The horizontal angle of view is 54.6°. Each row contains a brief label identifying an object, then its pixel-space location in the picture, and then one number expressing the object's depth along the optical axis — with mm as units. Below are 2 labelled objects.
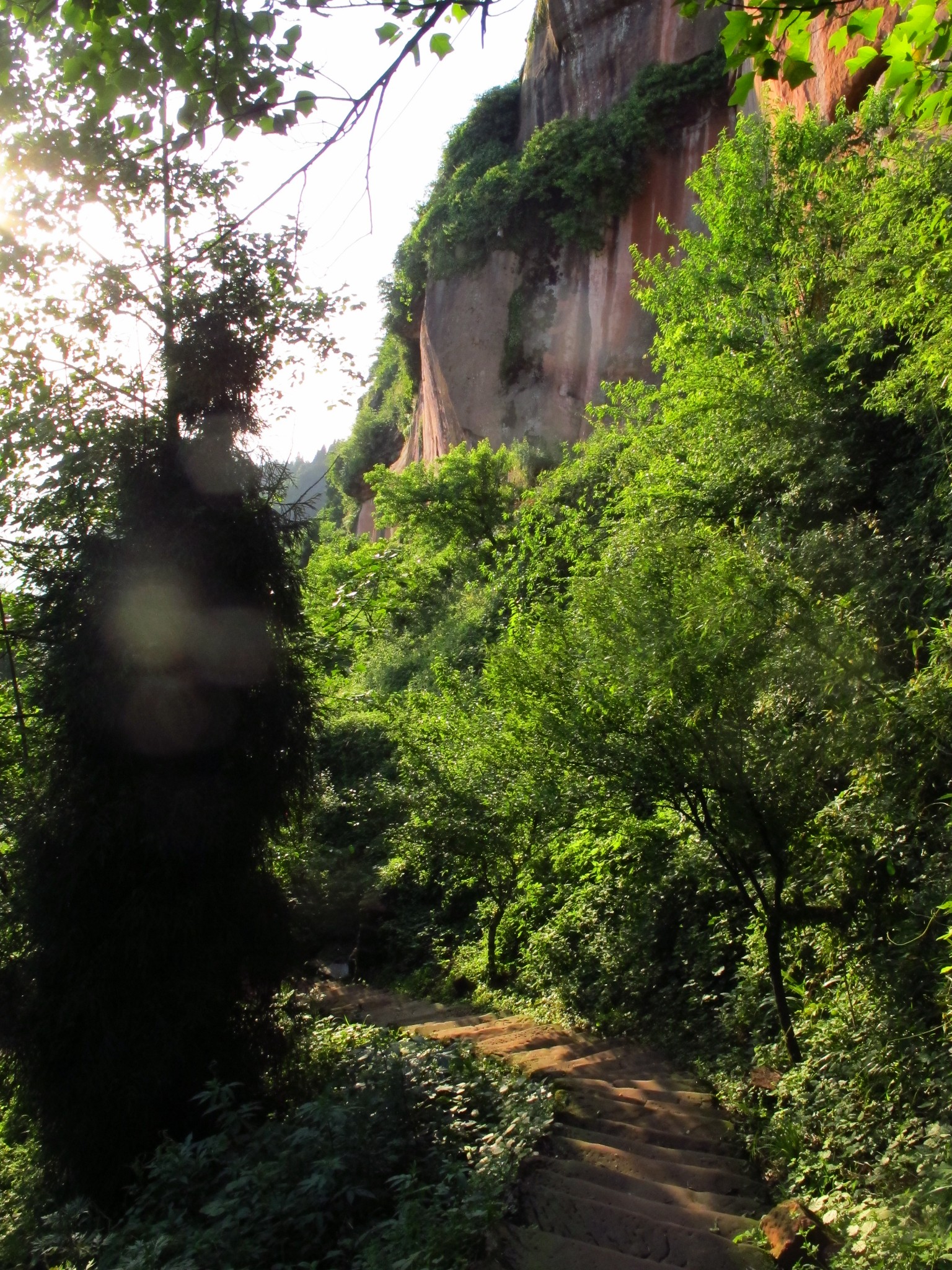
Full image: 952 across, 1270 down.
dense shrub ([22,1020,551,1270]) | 4449
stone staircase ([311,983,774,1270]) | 4566
